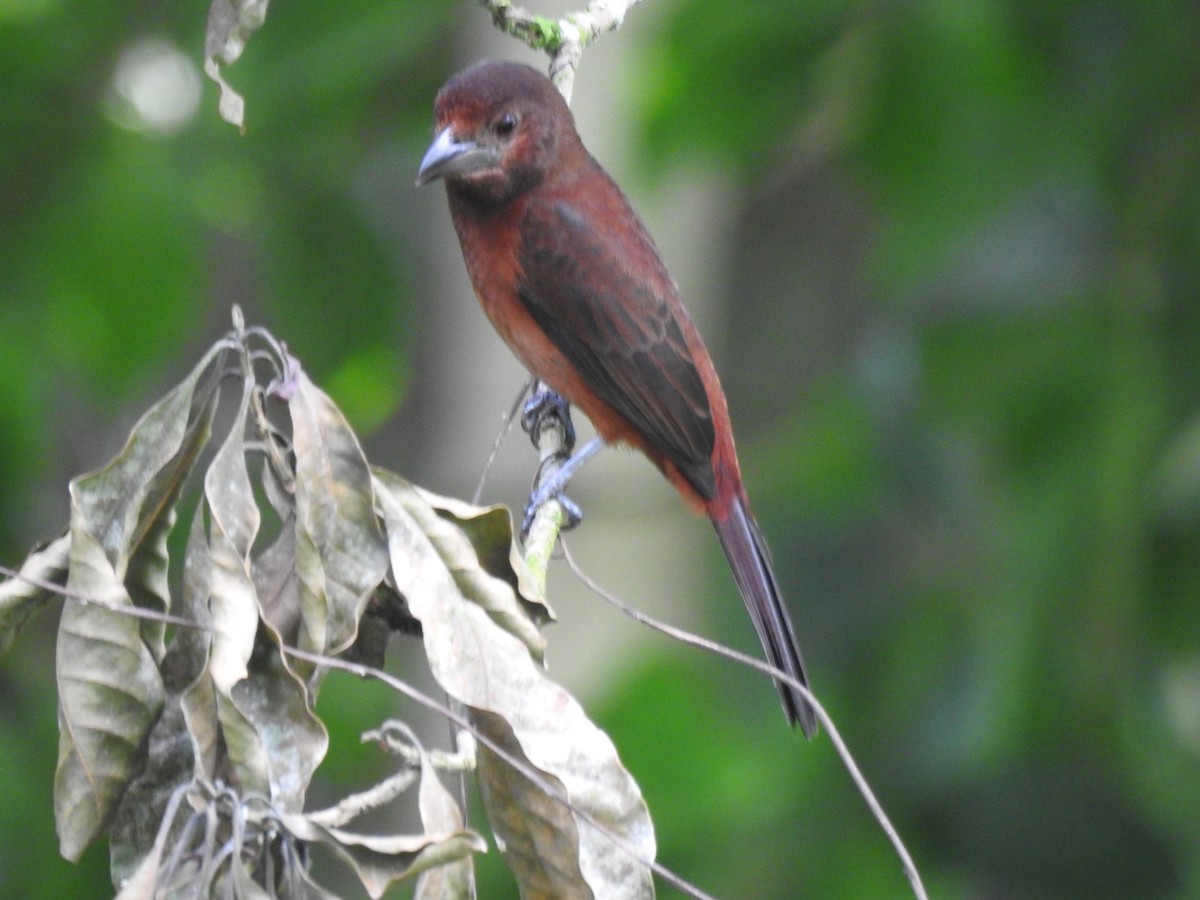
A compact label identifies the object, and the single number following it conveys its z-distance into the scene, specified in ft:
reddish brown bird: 27.91
